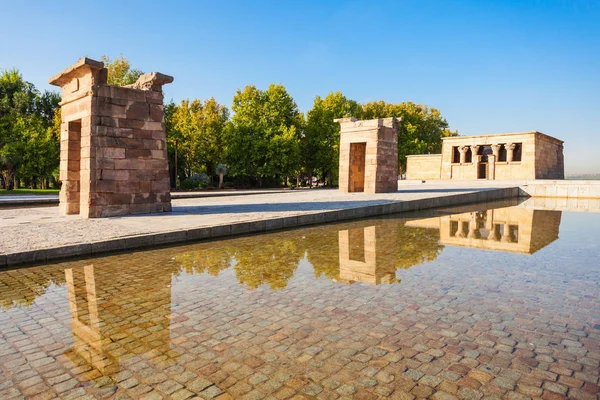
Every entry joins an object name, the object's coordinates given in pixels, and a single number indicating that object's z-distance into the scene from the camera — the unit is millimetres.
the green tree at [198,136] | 37312
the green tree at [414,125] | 49094
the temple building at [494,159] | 36156
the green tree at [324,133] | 40625
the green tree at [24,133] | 30984
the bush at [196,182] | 33875
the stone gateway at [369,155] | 19906
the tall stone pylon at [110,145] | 10008
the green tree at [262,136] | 36094
